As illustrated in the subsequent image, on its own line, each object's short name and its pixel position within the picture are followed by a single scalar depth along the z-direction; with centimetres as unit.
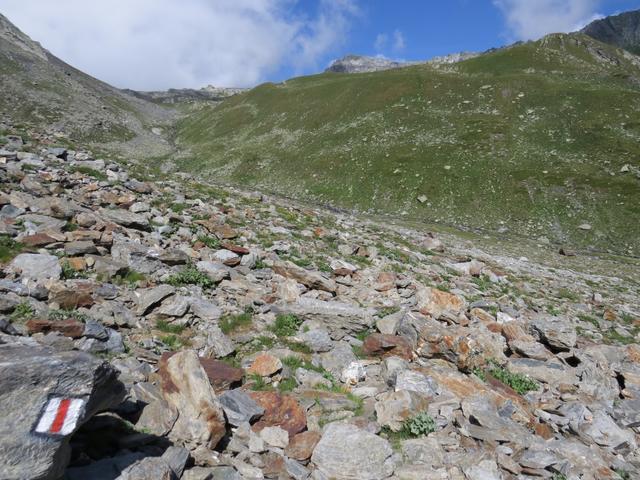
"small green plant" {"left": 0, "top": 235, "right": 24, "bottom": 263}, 1067
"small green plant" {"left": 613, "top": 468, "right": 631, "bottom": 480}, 790
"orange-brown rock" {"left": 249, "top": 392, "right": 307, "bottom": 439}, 784
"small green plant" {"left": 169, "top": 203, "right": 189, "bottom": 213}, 1973
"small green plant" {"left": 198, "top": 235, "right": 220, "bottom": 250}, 1611
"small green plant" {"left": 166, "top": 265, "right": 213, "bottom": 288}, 1235
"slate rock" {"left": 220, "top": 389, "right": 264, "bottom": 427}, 769
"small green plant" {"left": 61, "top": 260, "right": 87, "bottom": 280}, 1079
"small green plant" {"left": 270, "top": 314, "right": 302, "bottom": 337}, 1155
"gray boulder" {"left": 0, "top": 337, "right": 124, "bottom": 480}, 455
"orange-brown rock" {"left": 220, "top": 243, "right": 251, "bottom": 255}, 1588
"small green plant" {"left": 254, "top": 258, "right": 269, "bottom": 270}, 1541
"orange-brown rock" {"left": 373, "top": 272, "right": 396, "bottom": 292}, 1624
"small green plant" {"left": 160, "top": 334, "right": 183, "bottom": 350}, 967
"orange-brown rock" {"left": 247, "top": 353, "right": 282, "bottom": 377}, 949
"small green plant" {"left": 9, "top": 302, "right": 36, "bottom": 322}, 859
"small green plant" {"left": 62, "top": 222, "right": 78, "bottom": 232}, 1332
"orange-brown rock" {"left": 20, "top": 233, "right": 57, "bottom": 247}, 1158
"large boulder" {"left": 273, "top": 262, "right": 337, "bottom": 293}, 1480
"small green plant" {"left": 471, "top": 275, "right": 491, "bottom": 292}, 2048
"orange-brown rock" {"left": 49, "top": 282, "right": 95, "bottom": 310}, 956
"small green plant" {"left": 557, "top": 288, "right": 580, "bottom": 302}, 2303
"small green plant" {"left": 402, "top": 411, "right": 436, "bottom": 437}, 805
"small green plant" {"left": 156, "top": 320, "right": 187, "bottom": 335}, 1023
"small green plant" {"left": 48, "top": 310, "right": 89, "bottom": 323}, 902
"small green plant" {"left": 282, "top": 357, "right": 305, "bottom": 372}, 1010
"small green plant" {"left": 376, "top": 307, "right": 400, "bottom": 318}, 1350
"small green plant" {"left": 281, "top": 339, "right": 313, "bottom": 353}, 1094
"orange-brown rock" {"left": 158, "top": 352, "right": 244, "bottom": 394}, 863
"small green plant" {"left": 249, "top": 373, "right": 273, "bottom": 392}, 902
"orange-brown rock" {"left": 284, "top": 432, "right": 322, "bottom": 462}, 727
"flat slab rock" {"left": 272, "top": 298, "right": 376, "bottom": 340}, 1231
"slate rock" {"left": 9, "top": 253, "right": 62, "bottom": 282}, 1027
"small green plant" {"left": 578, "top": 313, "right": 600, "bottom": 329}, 1937
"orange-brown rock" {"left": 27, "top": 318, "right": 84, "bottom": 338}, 837
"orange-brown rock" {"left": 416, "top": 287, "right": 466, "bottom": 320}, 1441
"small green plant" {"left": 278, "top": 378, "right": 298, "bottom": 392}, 924
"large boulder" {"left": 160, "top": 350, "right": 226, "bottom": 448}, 685
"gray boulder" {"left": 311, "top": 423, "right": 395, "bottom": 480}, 700
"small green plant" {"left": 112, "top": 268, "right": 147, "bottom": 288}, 1152
